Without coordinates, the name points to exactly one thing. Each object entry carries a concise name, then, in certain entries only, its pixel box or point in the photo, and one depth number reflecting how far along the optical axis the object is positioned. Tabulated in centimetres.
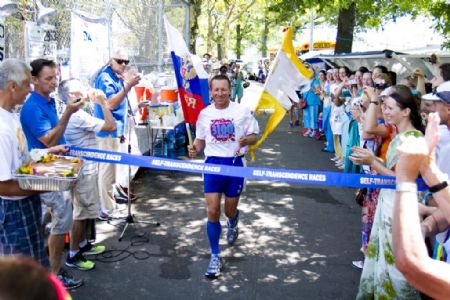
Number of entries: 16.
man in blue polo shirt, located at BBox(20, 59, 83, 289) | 380
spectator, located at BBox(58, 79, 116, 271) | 463
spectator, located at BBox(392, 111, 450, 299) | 157
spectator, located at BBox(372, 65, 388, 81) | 658
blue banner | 348
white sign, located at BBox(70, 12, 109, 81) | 602
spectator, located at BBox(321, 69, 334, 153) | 1149
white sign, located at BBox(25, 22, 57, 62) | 494
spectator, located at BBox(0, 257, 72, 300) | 92
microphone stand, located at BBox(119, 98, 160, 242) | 604
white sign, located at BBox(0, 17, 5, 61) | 440
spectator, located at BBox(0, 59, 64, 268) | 303
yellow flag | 492
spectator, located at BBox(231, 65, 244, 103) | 1903
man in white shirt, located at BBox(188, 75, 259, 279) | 480
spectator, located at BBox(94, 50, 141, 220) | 605
